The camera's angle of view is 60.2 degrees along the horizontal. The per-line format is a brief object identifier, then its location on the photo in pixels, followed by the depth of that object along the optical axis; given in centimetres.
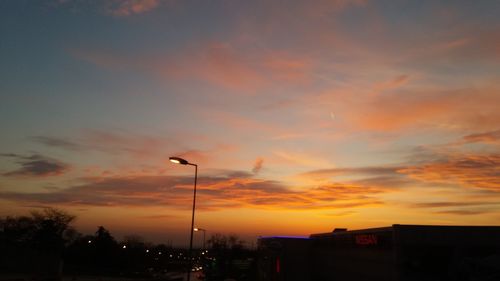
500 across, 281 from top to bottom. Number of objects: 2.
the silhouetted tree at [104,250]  10331
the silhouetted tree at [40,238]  6354
